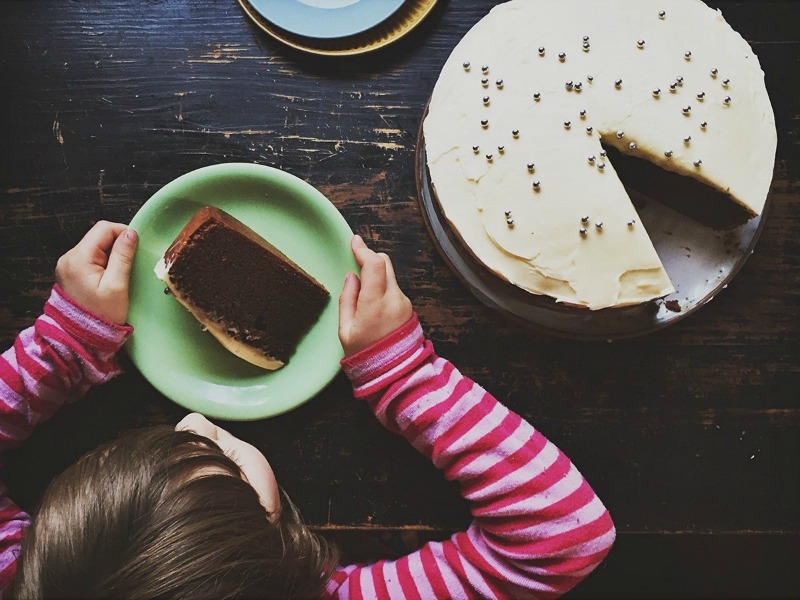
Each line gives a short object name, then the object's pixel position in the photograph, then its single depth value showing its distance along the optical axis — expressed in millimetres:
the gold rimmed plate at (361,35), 928
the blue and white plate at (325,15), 917
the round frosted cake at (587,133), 743
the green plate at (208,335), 887
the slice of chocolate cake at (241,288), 856
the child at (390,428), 762
